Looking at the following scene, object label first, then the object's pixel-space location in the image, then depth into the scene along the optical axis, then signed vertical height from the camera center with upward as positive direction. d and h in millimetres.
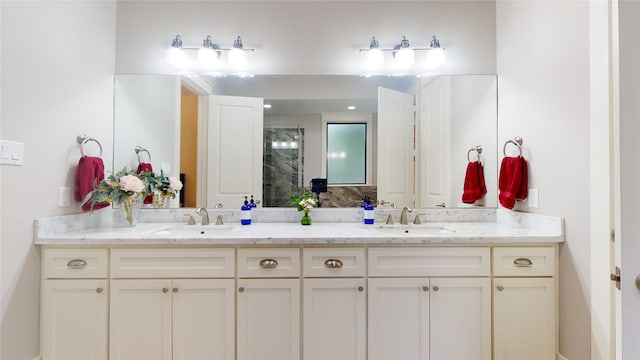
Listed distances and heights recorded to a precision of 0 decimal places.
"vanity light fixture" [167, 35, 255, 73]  2221 +948
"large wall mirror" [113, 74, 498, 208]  2260 +397
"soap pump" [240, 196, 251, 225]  2148 -229
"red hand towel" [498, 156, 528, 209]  1937 +31
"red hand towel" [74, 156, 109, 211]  1866 +31
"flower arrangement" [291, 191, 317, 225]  2135 -155
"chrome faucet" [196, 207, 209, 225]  2168 -228
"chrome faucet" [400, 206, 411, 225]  2199 -235
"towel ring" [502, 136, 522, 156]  2031 +294
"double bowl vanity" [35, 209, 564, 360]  1608 -611
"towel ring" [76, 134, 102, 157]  1917 +273
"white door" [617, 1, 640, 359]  871 +2
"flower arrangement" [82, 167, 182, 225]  1877 -47
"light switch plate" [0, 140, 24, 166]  1443 +143
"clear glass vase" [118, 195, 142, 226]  1994 -200
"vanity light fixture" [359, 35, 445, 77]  2242 +975
